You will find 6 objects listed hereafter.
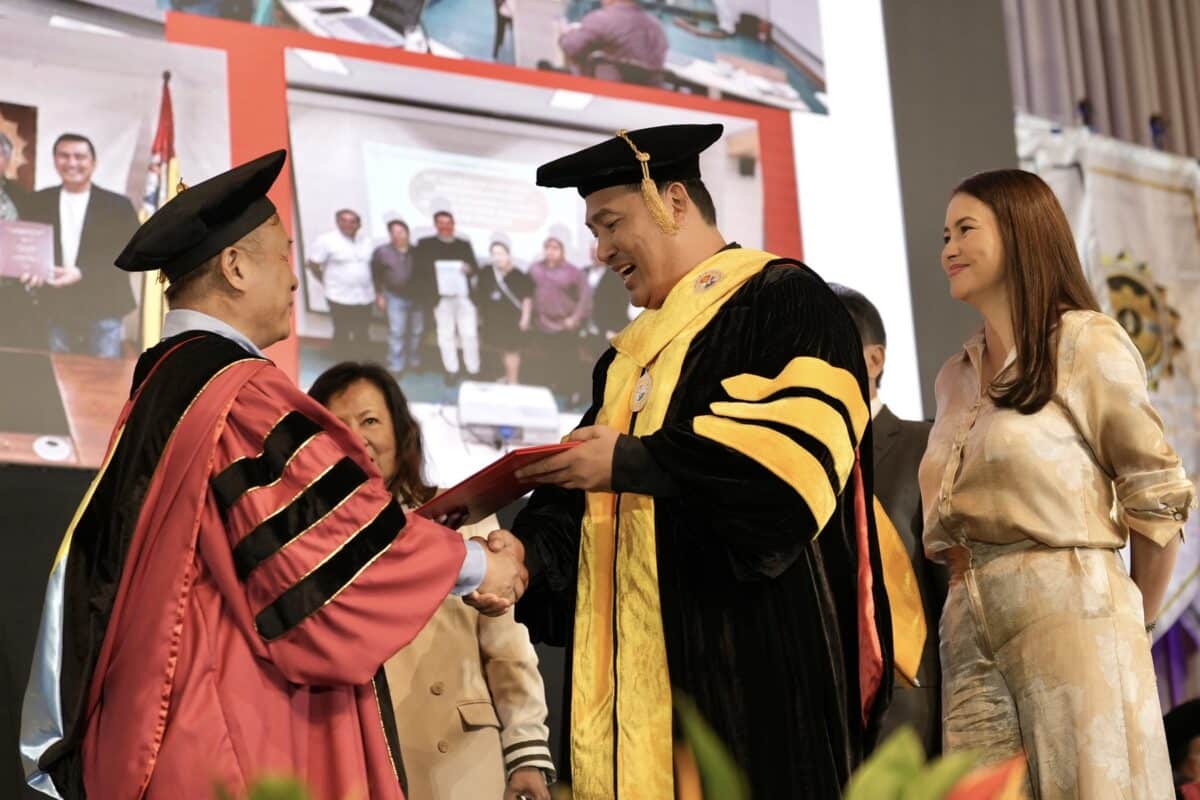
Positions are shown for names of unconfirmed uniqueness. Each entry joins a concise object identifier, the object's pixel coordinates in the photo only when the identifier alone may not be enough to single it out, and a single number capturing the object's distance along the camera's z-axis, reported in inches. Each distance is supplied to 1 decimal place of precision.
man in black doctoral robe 103.3
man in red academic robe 101.0
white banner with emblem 253.9
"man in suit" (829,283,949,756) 142.8
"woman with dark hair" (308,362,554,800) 137.4
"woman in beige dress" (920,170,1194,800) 117.1
